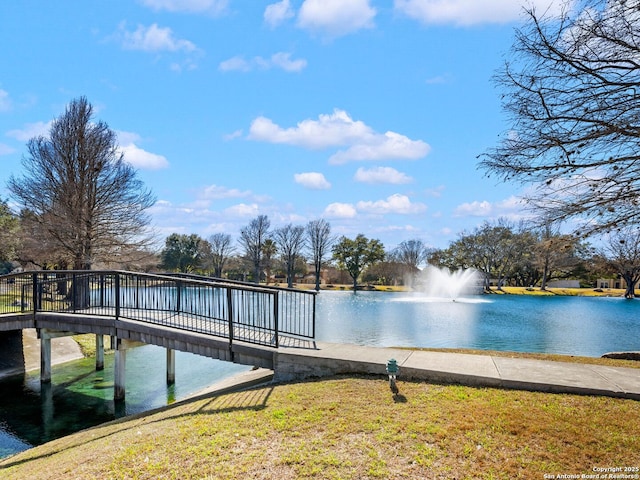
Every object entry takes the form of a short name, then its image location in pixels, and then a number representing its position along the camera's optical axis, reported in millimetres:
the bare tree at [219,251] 70312
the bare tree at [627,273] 39675
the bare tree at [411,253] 72238
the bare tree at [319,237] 64062
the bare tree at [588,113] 5199
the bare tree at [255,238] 63625
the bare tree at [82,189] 21375
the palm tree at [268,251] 64500
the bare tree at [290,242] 63906
